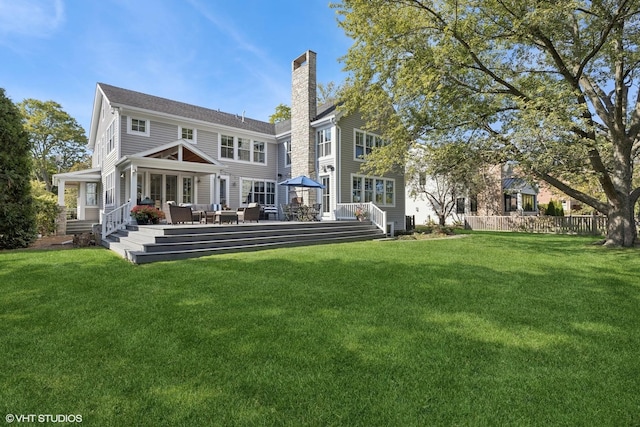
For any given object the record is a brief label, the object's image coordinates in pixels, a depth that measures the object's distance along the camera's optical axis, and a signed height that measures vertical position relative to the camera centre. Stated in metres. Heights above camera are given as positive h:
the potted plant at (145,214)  11.40 +0.21
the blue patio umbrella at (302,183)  14.34 +1.58
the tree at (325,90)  32.27 +12.98
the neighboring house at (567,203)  34.28 +1.30
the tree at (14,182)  10.29 +1.31
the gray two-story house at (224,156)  14.47 +3.18
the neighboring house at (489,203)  24.31 +0.97
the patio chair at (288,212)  15.81 +0.27
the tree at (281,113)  32.19 +10.68
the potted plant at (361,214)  14.66 +0.10
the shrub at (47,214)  13.90 +0.33
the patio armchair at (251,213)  12.36 +0.20
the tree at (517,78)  9.36 +4.86
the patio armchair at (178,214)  11.33 +0.19
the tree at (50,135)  29.59 +8.44
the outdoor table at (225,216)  11.33 +0.09
